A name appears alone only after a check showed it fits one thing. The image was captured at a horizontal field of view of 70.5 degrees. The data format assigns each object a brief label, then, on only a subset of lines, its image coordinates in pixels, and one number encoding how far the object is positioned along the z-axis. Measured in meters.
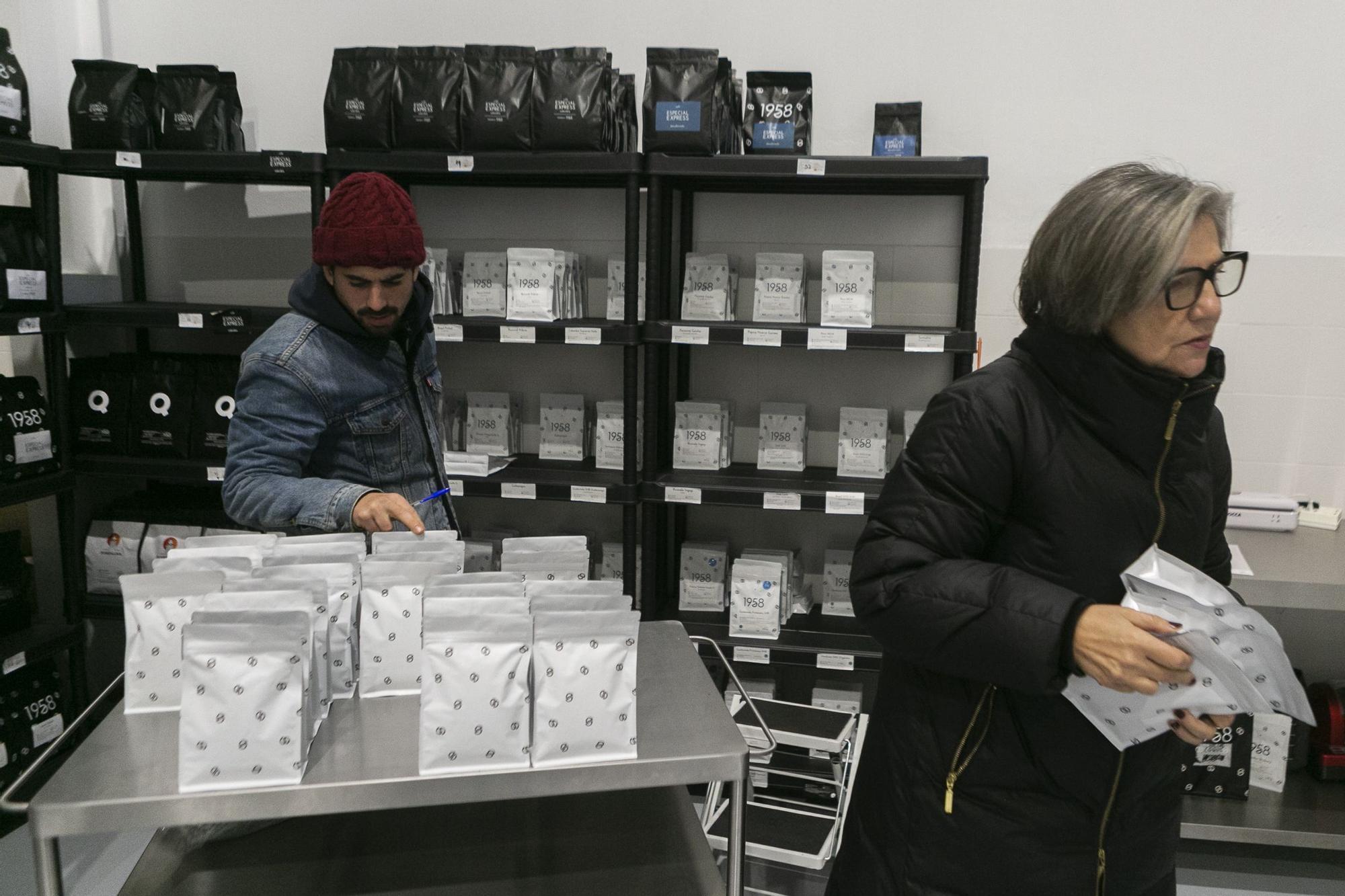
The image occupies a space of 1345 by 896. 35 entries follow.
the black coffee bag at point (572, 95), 3.01
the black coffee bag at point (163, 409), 3.39
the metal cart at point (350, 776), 1.15
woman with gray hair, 1.20
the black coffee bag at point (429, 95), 3.08
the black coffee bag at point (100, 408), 3.41
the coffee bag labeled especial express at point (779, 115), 3.07
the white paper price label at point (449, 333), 3.16
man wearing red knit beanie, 1.82
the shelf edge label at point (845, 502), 3.04
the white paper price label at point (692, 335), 3.07
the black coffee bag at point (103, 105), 3.24
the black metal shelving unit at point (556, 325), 3.04
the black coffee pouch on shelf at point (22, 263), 3.05
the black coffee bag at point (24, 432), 3.09
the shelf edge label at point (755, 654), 3.14
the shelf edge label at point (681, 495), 3.15
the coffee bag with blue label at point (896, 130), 3.09
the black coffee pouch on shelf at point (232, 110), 3.30
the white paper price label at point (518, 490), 3.17
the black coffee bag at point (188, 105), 3.26
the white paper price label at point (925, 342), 2.96
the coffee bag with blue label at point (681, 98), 2.96
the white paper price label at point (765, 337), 3.03
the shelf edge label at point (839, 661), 3.12
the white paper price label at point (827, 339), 3.01
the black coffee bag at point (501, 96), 3.04
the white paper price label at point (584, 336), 3.07
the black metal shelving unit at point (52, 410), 3.08
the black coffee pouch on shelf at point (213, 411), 3.38
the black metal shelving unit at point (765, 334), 2.97
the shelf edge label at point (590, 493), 3.16
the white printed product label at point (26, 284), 3.06
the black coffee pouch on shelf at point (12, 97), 2.98
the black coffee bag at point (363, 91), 3.11
